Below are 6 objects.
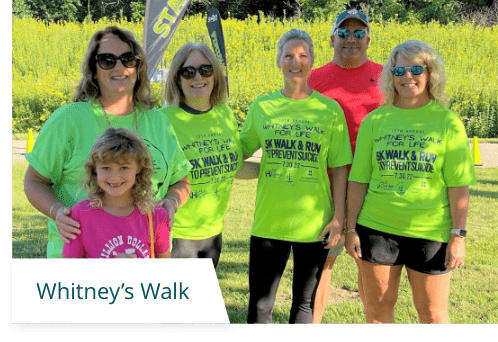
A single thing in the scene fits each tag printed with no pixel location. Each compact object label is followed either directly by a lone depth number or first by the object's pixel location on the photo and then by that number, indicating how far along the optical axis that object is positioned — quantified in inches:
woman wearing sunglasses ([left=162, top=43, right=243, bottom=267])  131.7
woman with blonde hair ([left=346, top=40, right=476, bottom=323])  123.9
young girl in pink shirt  100.1
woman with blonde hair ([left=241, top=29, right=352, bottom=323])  132.6
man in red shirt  149.1
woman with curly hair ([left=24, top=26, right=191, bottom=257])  101.4
